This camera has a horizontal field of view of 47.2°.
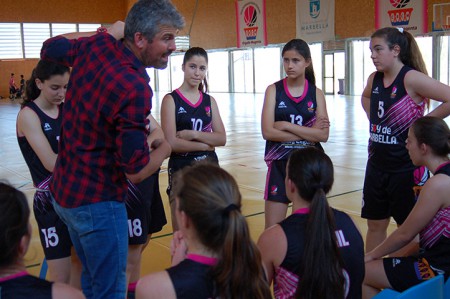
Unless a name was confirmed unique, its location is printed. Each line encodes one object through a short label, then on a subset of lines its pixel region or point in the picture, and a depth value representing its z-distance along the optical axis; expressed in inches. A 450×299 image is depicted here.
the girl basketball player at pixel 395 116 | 139.3
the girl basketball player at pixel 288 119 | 149.9
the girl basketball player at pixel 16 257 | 62.0
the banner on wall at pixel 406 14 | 706.8
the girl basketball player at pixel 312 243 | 78.9
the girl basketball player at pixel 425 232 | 102.0
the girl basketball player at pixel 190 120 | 152.4
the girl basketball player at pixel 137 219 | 122.0
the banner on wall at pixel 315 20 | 855.3
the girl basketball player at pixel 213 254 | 64.8
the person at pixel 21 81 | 1195.0
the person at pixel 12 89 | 1237.7
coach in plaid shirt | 78.2
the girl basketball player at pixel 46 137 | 112.1
